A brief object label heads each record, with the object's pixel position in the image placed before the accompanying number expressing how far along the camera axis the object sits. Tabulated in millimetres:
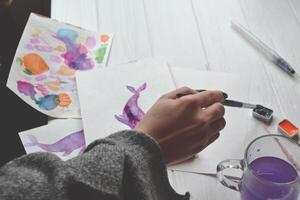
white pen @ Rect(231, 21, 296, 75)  1146
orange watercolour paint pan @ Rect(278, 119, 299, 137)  1036
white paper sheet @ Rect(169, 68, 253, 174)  1007
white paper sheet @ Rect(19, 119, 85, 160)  1033
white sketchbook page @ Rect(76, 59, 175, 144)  1057
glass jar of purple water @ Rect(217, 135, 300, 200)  909
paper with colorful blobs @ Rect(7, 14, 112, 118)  1102
